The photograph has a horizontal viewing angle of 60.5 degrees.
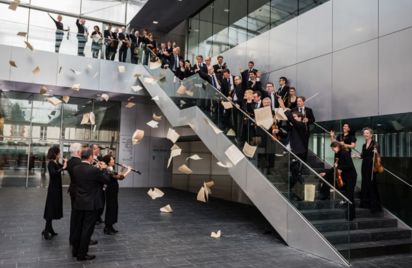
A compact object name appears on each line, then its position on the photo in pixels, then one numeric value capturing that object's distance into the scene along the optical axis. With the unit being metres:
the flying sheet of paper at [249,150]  7.31
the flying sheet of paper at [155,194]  12.60
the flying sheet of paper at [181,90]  10.88
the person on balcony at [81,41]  13.39
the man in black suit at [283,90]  9.24
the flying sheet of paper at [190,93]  10.30
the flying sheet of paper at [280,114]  7.06
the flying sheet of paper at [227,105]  8.26
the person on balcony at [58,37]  13.09
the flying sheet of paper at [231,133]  7.98
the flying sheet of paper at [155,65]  13.08
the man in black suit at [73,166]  5.16
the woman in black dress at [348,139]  7.02
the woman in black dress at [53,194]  6.04
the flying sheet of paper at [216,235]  6.70
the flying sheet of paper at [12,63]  11.28
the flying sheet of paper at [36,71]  12.23
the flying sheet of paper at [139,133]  14.81
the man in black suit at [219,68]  10.43
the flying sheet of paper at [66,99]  14.89
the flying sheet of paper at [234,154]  7.68
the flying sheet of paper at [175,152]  8.01
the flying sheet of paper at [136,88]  14.20
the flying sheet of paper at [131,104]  15.61
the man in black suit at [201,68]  10.01
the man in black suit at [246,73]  9.78
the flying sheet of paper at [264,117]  7.24
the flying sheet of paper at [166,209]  9.71
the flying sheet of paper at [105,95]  14.50
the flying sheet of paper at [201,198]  11.58
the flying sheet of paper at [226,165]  7.93
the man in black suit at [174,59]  12.33
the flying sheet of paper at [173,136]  9.56
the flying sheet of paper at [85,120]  16.12
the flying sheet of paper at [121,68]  13.92
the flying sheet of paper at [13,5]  8.52
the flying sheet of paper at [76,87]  12.91
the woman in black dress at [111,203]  6.66
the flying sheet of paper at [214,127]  8.54
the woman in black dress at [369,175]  6.87
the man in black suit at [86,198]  4.93
